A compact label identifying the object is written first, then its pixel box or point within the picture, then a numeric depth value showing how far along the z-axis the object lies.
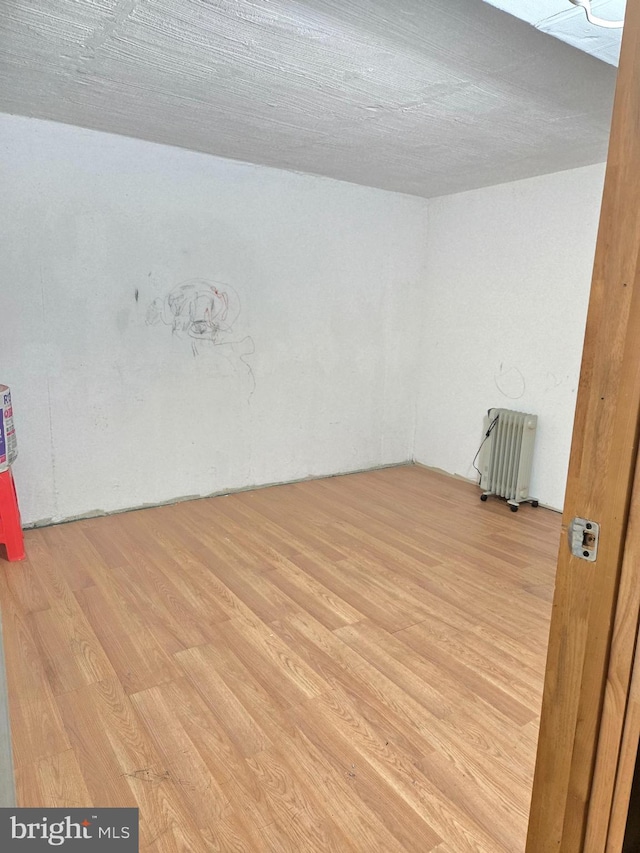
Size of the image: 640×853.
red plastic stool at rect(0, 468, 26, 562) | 2.96
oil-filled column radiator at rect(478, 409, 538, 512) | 4.13
